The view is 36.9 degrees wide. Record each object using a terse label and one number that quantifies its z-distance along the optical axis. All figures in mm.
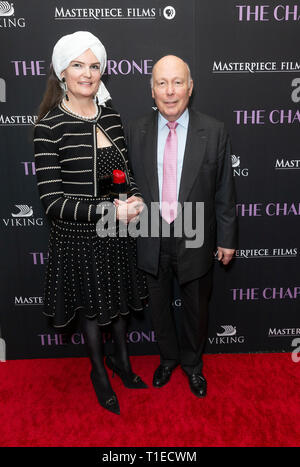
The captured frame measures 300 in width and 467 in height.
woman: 2199
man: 2316
